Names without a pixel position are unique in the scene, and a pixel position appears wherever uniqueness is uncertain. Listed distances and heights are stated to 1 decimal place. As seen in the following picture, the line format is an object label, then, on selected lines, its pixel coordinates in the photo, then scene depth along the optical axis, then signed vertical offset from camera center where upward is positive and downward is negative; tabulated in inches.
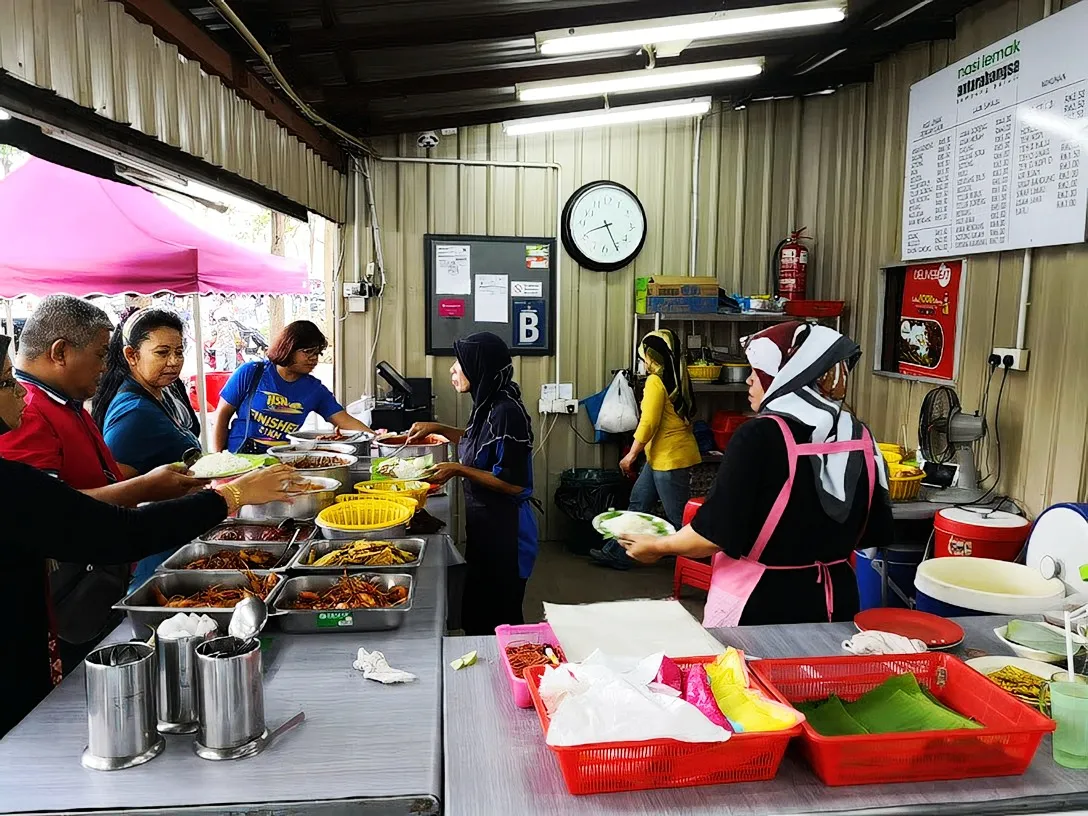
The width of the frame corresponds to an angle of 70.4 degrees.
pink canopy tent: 161.0 +14.8
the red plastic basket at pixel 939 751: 52.0 -28.9
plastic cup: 54.5 -28.0
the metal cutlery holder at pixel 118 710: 52.5 -27.2
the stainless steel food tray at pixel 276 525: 97.0 -27.5
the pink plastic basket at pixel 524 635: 73.0 -30.3
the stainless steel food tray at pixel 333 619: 74.3 -29.1
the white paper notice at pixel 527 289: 224.4 +9.0
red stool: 178.7 -59.1
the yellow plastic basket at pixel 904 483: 144.6 -29.4
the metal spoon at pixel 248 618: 67.2 -26.4
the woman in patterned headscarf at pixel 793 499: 80.4 -18.4
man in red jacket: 83.0 -13.6
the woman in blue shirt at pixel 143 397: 109.5 -12.3
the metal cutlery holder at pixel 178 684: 56.6 -27.2
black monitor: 204.8 -16.2
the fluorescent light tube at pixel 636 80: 165.8 +52.2
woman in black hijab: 123.9 -26.0
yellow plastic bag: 52.7 -26.9
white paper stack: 69.2 -29.2
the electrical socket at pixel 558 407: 228.8 -25.6
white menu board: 125.6 +33.2
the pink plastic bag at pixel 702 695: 52.1 -26.2
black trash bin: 223.8 -51.6
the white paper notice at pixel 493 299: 223.6 +5.8
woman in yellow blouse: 195.6 -26.6
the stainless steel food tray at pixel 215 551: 87.0 -27.6
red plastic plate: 74.1 -29.8
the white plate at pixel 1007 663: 67.7 -30.0
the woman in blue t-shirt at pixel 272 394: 160.2 -16.5
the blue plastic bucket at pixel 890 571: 151.7 -48.9
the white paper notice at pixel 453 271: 221.5 +13.8
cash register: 205.0 -23.2
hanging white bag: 220.1 -25.2
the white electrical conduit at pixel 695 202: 225.5 +35.3
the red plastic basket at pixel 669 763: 50.1 -29.1
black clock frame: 222.5 +23.0
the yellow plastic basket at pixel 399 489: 110.7 -24.9
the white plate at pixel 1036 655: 70.7 -30.0
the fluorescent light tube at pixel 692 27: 131.6 +50.8
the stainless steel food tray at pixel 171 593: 70.7 -27.4
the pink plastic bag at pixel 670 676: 57.1 -26.3
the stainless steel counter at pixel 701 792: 50.1 -31.2
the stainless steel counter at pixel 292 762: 50.1 -31.3
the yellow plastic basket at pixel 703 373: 211.9 -13.8
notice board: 221.9 +9.1
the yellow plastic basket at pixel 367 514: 99.7 -25.9
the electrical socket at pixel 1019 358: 140.0 -5.5
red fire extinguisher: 215.3 +15.3
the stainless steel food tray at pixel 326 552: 82.1 -27.0
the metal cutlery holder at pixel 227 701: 54.4 -27.3
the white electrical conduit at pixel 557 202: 218.1 +34.3
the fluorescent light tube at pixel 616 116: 190.7 +50.9
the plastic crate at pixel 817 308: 203.8 +4.2
